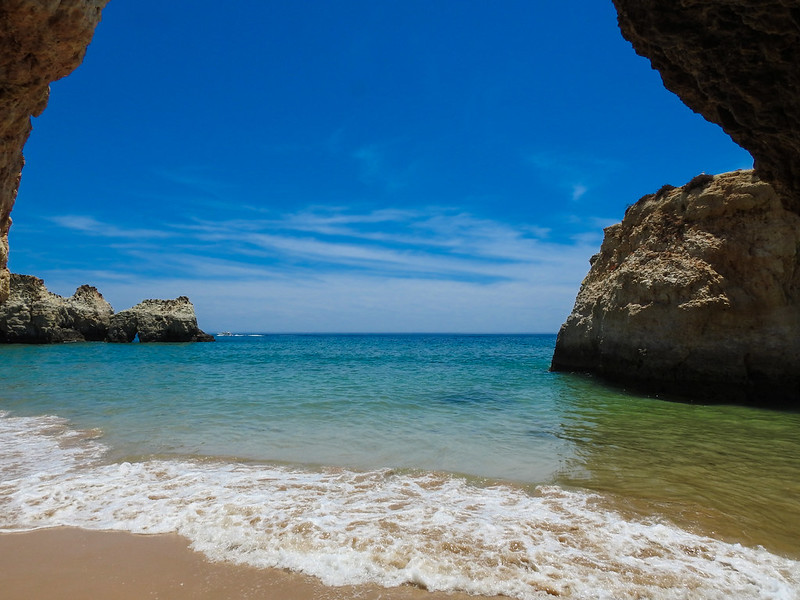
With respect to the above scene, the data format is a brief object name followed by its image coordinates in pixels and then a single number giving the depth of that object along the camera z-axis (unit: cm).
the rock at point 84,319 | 4478
